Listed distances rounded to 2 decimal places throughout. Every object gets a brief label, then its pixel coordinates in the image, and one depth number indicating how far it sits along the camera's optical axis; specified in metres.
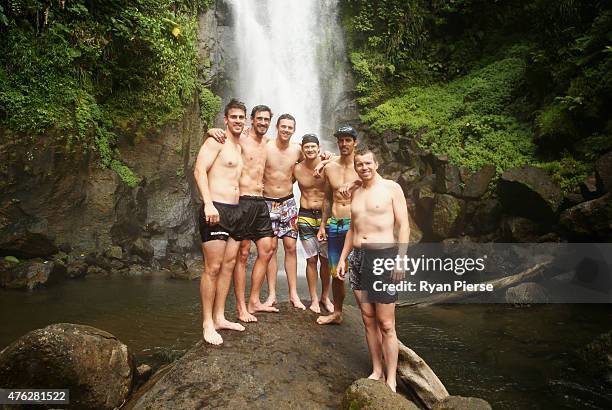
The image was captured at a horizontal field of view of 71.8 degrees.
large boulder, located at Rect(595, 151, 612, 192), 8.46
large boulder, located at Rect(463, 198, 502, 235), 11.72
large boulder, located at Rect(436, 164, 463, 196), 12.42
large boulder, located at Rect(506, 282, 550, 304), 8.93
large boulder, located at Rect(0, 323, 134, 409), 4.24
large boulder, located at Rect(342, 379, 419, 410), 3.39
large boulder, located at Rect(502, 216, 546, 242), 10.39
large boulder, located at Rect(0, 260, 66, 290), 9.57
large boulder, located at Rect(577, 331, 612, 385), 5.64
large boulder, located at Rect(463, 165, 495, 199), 12.05
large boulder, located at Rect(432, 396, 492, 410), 3.82
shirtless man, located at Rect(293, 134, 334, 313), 5.11
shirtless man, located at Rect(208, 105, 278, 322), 4.71
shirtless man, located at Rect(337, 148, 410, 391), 3.93
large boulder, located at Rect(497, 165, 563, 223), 10.14
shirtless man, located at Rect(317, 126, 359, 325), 4.67
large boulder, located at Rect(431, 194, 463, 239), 12.21
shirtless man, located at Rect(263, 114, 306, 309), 5.10
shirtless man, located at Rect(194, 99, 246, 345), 4.31
